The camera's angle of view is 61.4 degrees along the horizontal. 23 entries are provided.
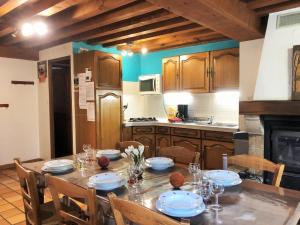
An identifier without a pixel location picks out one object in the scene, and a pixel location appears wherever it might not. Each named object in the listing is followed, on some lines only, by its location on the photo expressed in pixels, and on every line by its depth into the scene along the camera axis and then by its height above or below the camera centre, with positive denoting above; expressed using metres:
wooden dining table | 1.15 -0.52
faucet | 4.31 -0.27
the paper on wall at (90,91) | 3.90 +0.23
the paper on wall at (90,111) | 3.90 -0.08
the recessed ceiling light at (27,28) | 3.00 +0.95
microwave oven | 4.78 +0.41
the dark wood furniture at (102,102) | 3.90 +0.06
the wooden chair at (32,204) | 1.68 -0.69
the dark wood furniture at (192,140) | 3.68 -0.57
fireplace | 2.86 -0.50
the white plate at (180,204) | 1.20 -0.50
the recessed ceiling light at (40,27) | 3.14 +1.02
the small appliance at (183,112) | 4.67 -0.14
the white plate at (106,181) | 1.52 -0.47
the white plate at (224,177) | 1.56 -0.47
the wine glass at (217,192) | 1.27 -0.47
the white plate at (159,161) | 1.99 -0.45
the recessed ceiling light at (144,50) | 4.86 +1.07
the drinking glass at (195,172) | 1.60 -0.43
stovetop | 4.65 -0.27
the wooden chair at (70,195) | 1.29 -0.48
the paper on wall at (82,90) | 4.05 +0.26
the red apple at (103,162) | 1.96 -0.44
